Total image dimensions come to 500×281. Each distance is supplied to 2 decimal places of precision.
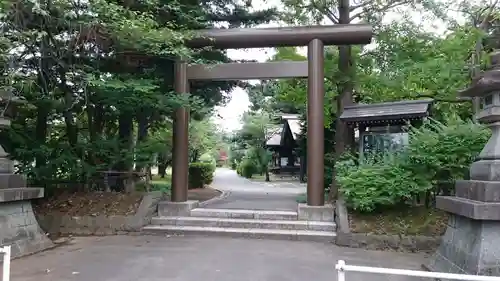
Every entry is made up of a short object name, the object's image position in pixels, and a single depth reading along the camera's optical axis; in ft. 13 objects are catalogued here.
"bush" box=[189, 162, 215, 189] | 58.34
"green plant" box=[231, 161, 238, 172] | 138.43
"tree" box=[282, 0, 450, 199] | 35.78
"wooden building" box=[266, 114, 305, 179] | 92.35
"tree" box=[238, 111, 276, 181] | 87.61
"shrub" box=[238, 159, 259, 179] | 90.89
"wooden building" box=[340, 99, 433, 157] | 33.63
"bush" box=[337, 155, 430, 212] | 25.32
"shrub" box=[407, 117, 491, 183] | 24.26
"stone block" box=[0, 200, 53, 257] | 20.79
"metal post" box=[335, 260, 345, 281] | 9.90
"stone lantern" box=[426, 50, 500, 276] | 14.28
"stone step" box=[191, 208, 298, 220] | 29.65
